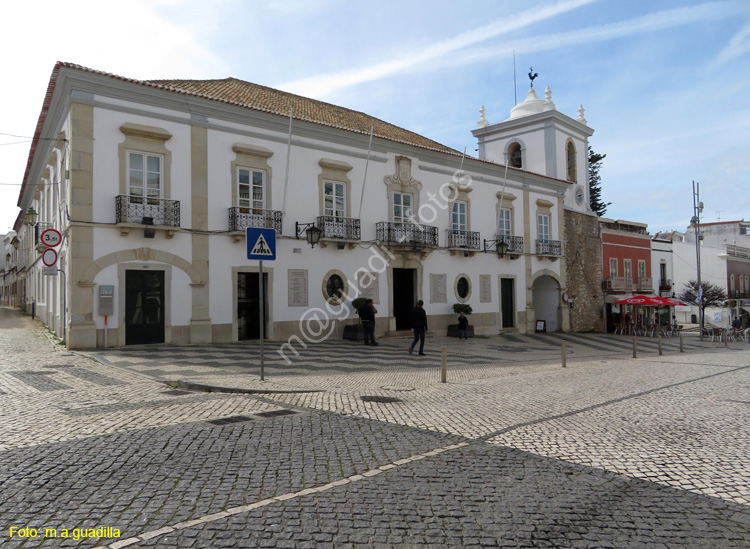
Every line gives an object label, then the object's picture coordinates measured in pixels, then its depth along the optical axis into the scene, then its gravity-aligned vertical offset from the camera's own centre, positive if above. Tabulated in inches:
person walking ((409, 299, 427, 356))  627.8 -33.8
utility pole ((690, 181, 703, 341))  1177.5 +172.9
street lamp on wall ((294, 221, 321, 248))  725.9 +84.9
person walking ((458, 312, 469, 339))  904.9 -53.0
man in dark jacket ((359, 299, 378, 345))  724.7 -31.8
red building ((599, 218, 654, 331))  1338.2 +76.0
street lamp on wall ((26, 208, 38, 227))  826.4 +123.7
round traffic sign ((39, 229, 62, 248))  534.0 +58.0
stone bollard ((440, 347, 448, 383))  429.7 -61.1
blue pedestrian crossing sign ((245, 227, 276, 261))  384.5 +36.0
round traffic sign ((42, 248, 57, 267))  539.5 +39.9
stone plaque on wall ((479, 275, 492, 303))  1020.5 +10.3
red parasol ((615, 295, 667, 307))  1123.3 -17.5
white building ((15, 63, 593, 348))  602.9 +109.0
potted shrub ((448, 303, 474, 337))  931.3 -52.9
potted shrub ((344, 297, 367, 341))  771.4 -48.5
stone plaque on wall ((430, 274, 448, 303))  936.9 +10.3
